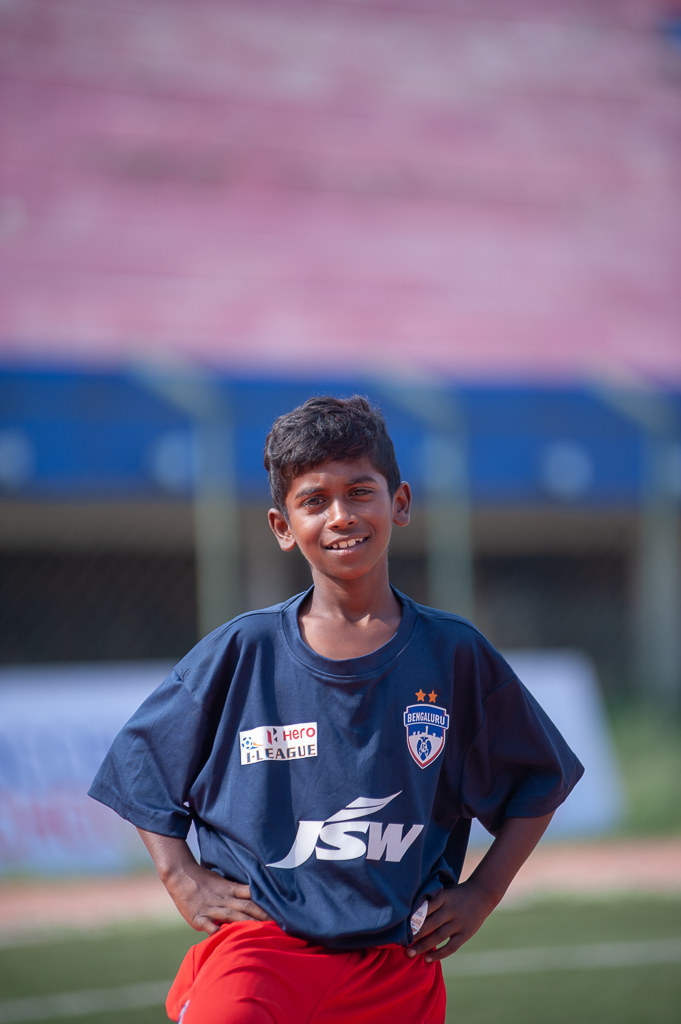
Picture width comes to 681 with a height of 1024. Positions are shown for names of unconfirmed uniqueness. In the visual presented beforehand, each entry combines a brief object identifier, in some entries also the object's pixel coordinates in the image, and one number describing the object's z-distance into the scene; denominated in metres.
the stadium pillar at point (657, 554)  19.48
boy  6.67
